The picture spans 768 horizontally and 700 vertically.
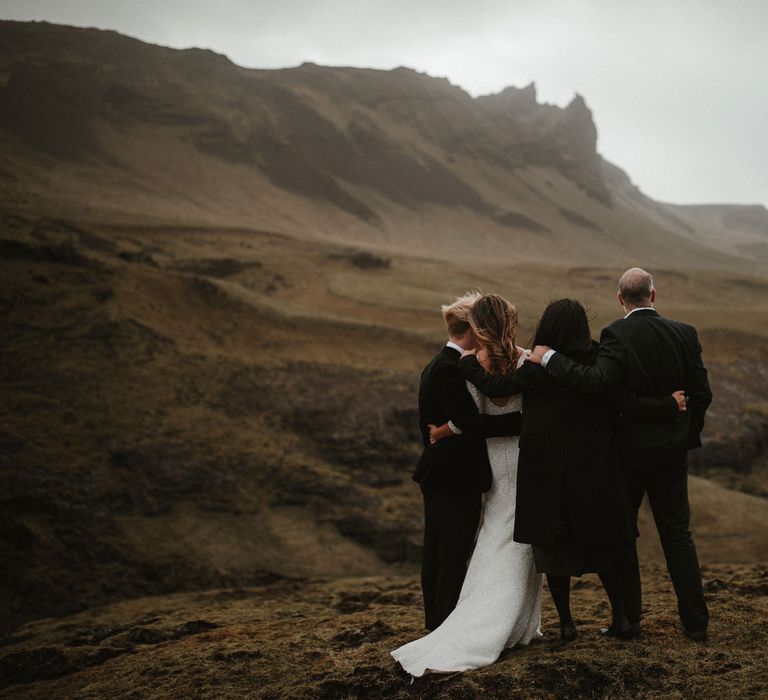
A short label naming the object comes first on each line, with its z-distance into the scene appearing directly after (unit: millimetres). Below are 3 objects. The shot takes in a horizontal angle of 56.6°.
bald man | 4285
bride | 4094
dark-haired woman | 4105
